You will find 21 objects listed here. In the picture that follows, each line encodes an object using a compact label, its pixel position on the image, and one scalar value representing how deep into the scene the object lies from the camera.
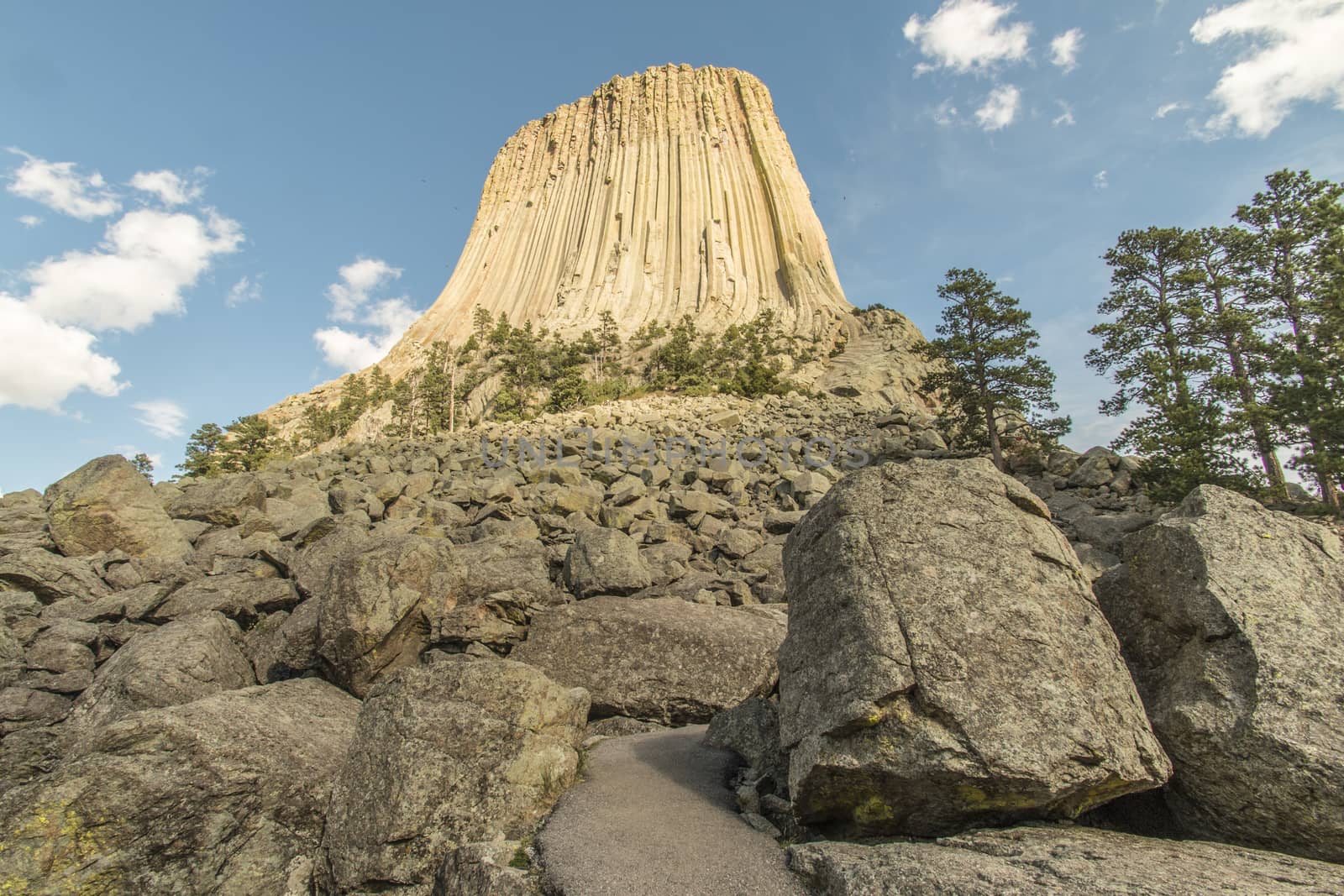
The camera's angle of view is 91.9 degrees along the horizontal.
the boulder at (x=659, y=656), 6.90
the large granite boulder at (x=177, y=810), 4.17
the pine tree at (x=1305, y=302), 16.44
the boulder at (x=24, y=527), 11.55
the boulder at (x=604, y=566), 8.96
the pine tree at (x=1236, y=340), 17.38
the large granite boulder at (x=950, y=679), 3.56
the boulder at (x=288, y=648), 7.63
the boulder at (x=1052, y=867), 2.79
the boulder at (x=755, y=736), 4.87
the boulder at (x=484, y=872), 3.80
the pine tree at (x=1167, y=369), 17.11
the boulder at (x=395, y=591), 7.00
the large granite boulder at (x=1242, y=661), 3.43
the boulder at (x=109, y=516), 11.53
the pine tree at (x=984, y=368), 24.11
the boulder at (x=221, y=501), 13.47
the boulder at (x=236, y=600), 8.99
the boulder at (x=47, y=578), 9.97
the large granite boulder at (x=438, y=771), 4.60
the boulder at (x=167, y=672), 6.59
